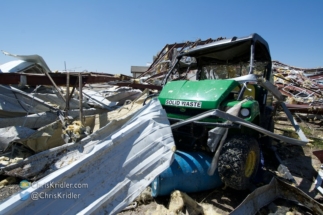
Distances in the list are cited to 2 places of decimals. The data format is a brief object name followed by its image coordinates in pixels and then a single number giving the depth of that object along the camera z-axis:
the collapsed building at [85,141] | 2.10
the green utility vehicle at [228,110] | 2.73
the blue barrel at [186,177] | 2.72
